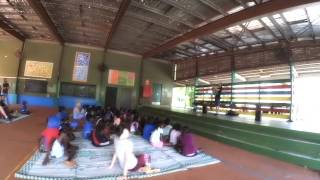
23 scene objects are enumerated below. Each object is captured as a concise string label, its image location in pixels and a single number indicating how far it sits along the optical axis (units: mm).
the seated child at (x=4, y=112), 7624
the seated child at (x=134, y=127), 7278
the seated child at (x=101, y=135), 5375
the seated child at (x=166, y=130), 6232
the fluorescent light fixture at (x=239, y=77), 10872
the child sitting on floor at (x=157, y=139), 5738
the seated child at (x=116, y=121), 6157
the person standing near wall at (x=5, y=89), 11516
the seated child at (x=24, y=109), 9643
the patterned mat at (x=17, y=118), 7330
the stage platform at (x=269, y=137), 4676
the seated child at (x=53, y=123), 4551
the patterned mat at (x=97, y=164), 3467
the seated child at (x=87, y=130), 6043
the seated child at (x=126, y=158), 3521
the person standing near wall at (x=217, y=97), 9211
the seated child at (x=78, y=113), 8901
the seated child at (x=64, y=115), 7191
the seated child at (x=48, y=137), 4312
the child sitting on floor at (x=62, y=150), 4109
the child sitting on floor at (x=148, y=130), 6523
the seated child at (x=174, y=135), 5738
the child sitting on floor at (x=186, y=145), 5055
